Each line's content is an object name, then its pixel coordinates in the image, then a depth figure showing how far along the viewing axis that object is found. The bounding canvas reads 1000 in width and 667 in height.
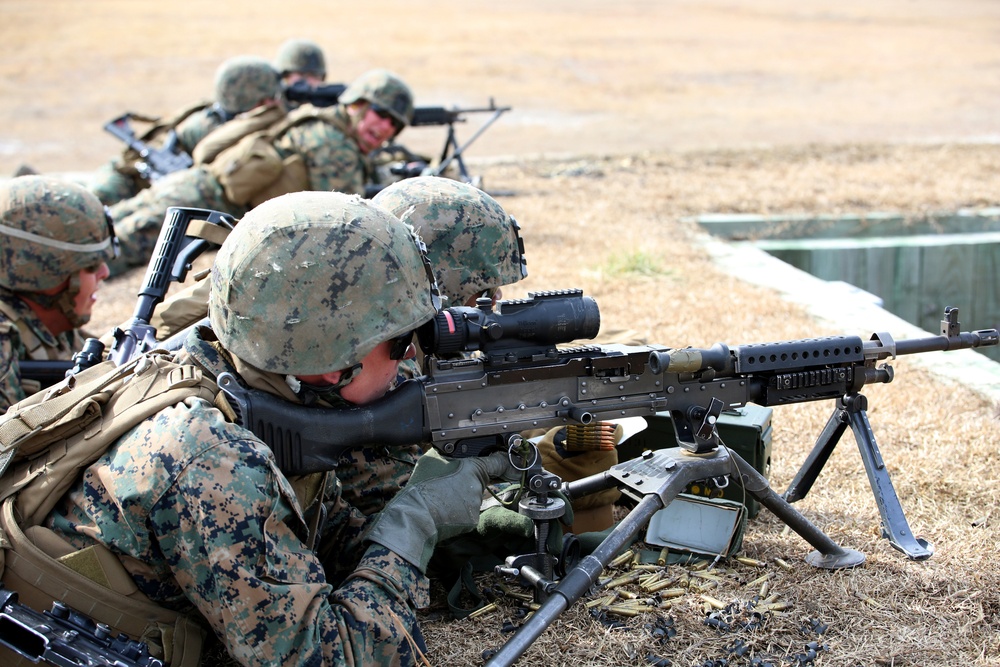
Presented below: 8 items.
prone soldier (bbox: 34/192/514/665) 2.67
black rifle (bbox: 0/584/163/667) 2.64
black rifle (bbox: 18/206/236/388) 4.62
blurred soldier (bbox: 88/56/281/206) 11.20
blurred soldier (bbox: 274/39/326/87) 12.67
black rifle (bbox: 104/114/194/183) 11.12
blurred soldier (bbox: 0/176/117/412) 4.98
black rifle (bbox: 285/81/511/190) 11.98
